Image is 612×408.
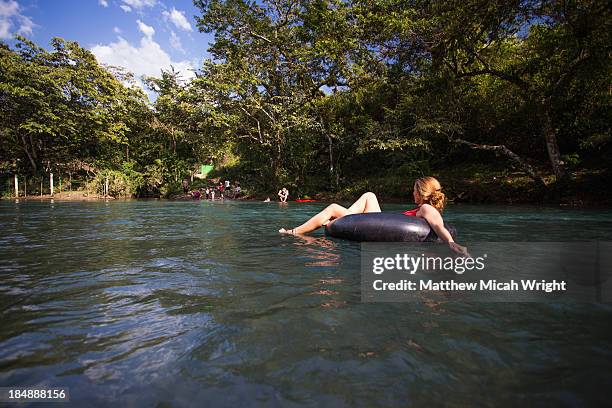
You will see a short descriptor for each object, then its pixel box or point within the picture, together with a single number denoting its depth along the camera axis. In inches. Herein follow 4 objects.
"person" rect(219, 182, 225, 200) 1053.6
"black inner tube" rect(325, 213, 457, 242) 186.1
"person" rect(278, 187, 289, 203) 813.2
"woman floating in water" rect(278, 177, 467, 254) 178.2
